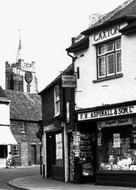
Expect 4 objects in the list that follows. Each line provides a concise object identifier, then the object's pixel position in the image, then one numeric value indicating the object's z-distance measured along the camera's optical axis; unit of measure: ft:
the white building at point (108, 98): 66.33
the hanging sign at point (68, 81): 74.73
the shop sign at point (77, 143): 75.56
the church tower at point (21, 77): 299.79
